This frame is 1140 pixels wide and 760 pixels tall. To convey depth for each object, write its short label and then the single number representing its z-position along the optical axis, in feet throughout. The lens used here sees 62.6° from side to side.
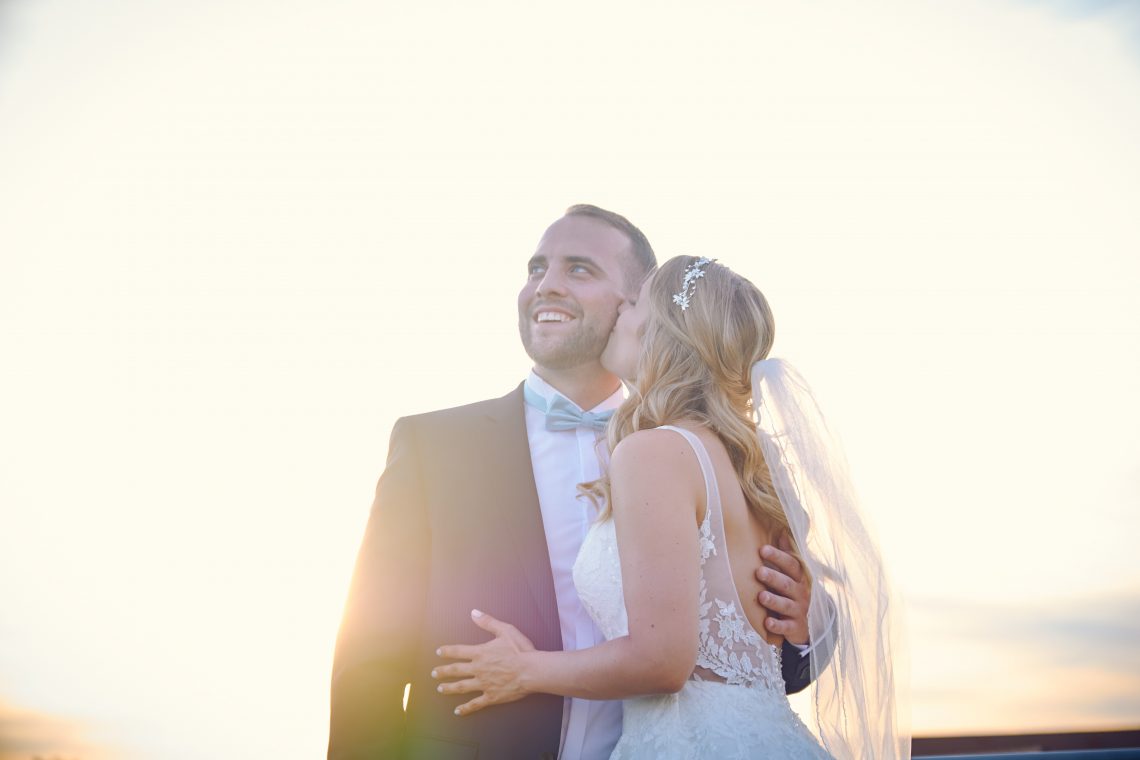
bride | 8.14
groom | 9.52
